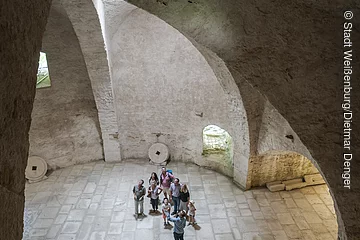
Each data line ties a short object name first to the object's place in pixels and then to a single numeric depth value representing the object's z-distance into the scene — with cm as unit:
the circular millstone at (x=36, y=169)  989
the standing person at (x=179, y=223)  682
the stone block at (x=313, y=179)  927
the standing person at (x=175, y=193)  800
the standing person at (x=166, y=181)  862
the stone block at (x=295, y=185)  907
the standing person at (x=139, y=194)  801
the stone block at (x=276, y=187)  904
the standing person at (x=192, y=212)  775
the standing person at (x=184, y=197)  777
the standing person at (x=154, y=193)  815
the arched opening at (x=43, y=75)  965
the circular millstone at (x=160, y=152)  1059
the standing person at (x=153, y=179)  827
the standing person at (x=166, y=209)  766
